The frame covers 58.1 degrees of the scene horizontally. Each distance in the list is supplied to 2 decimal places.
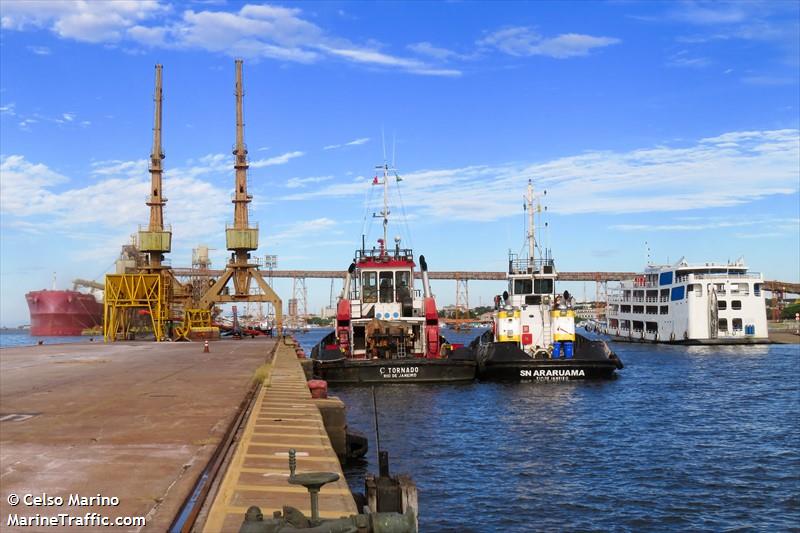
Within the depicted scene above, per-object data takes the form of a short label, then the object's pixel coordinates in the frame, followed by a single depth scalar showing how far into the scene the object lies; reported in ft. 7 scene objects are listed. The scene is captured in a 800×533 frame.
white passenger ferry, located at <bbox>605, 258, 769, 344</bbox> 261.03
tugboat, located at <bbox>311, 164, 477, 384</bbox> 123.24
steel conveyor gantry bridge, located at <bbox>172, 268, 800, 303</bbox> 517.55
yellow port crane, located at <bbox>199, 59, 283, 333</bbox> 229.66
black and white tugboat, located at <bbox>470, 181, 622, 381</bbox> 130.93
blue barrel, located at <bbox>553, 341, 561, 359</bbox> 138.61
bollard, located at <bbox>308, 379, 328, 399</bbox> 68.33
